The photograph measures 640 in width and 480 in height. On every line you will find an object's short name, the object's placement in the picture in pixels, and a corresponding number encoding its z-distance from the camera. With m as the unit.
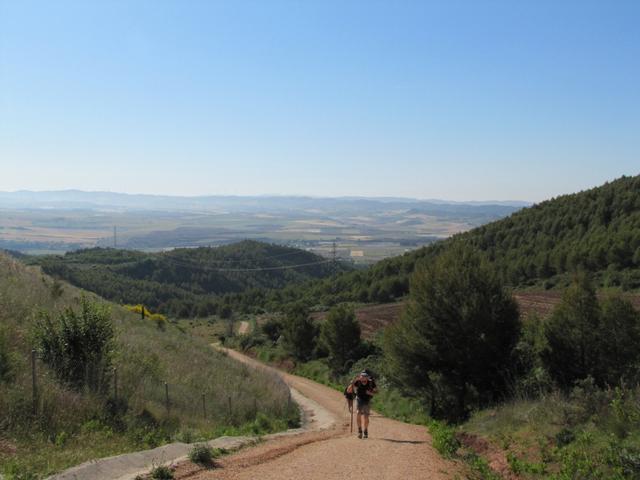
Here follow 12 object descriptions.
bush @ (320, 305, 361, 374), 42.25
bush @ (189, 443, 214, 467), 9.15
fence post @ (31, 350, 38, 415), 9.73
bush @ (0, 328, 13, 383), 10.40
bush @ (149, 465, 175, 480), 7.99
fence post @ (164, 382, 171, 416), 13.43
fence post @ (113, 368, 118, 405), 11.98
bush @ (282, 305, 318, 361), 50.72
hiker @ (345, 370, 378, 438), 14.03
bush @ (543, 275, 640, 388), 20.08
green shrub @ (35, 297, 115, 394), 12.22
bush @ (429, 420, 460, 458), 12.09
